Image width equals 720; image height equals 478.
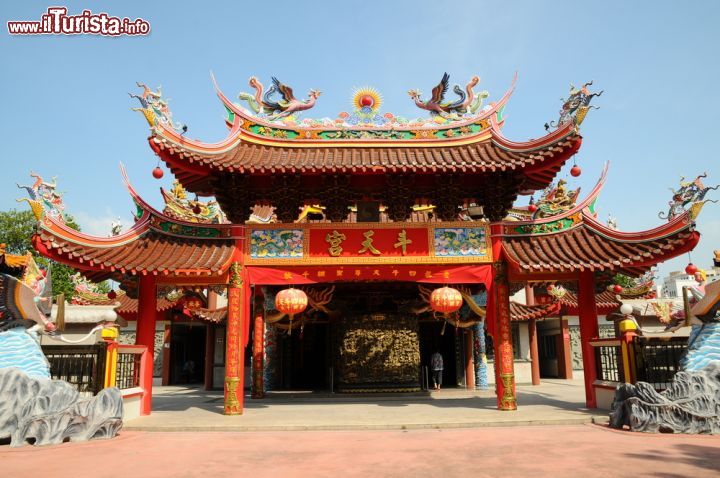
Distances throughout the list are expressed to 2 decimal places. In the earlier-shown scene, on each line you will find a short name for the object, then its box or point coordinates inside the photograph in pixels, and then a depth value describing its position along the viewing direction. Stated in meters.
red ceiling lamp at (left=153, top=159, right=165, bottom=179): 10.67
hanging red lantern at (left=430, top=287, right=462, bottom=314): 10.65
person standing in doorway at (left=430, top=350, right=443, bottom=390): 16.70
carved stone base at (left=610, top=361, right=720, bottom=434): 7.83
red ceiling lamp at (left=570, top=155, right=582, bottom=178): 10.96
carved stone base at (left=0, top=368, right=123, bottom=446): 7.41
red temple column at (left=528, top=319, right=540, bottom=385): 18.31
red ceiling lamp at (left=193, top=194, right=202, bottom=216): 14.34
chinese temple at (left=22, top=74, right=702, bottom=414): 10.34
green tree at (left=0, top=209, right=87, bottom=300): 34.91
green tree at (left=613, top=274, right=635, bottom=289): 32.03
